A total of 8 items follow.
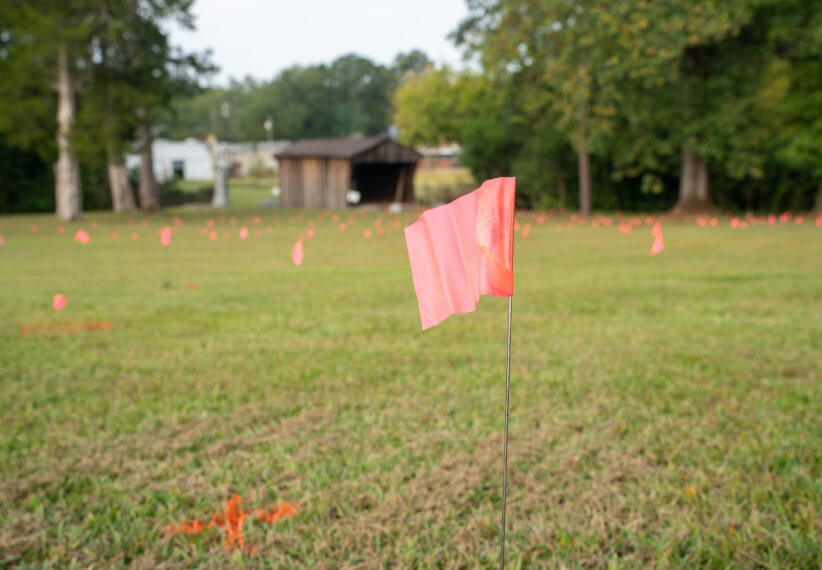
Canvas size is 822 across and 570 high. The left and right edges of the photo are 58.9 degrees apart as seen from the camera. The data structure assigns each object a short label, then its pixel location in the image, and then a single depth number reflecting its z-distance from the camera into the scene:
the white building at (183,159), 57.47
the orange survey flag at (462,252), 1.59
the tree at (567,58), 22.48
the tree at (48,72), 20.81
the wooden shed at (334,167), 33.56
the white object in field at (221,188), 35.34
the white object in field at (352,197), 32.75
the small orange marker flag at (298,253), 7.88
